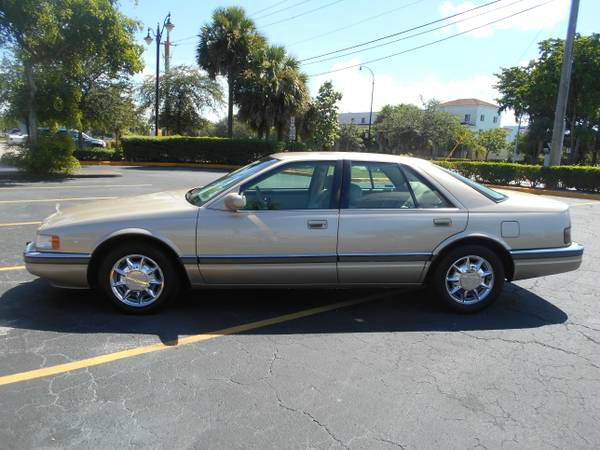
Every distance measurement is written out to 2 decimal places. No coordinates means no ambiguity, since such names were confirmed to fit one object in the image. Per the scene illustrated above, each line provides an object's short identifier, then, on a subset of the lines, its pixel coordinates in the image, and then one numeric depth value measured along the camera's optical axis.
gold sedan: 4.11
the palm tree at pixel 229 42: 27.23
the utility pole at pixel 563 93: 18.28
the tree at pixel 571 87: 32.53
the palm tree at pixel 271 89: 27.31
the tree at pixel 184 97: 36.62
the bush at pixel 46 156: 17.20
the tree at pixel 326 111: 44.41
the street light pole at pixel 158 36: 28.25
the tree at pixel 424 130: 55.38
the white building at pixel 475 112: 84.50
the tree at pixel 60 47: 15.36
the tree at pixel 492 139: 67.06
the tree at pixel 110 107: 24.89
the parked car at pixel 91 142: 40.92
